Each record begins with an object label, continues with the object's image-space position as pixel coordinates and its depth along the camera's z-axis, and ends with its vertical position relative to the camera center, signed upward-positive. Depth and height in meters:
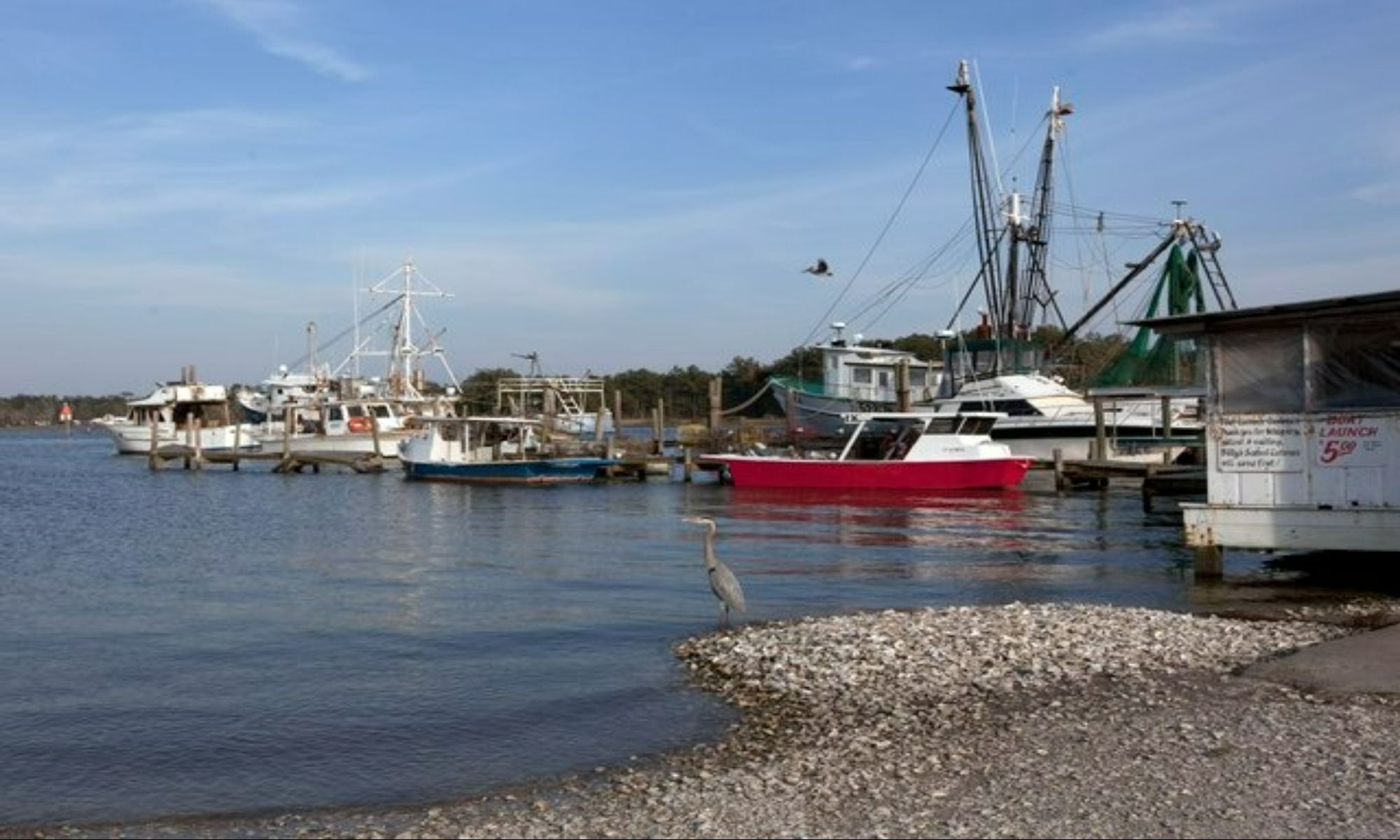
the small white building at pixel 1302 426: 16.36 -0.01
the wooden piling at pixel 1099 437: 41.19 -0.31
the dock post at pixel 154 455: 60.78 -0.93
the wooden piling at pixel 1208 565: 18.45 -1.95
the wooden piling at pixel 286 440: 56.56 -0.25
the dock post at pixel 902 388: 48.41 +1.48
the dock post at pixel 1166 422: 42.38 +0.14
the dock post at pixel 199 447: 59.50 -0.56
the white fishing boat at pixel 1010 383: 45.97 +1.88
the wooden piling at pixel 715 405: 53.94 +1.08
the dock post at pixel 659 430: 52.81 +0.04
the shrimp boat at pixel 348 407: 60.91 +1.32
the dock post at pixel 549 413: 54.22 +0.93
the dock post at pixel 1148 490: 31.23 -1.51
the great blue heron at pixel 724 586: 16.19 -1.93
